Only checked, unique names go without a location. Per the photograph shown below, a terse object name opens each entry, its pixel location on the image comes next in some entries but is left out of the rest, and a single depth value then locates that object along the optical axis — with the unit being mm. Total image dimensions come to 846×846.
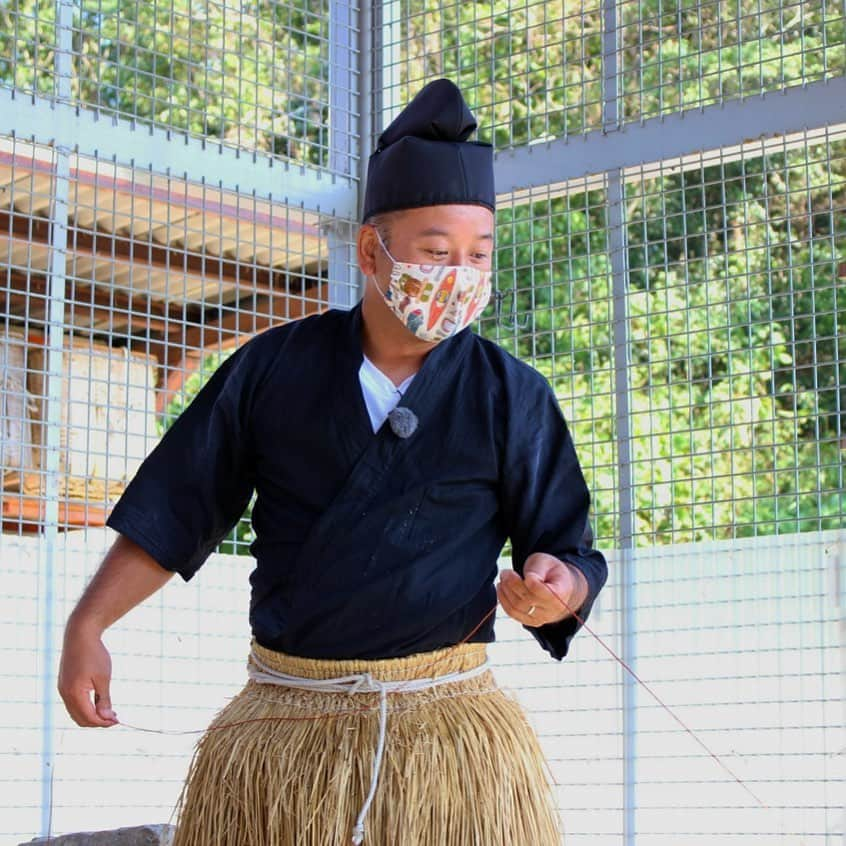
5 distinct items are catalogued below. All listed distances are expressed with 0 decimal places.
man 3576
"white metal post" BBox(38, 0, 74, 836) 5285
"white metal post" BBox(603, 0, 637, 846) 5402
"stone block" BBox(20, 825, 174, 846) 5172
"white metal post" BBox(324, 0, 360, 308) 6355
